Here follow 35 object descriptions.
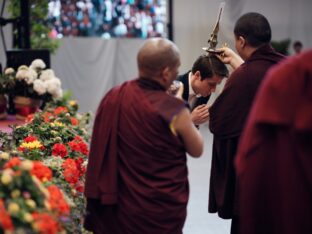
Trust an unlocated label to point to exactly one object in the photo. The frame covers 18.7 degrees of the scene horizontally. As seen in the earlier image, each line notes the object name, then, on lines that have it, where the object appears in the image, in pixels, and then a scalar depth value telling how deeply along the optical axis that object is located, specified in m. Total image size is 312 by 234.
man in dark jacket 5.07
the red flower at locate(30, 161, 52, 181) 3.61
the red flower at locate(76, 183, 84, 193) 4.70
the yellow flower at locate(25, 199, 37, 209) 3.22
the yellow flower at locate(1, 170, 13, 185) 3.25
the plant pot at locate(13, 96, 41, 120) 8.16
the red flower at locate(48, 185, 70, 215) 3.38
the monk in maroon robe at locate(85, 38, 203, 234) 3.78
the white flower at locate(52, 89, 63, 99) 8.26
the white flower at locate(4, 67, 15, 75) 8.36
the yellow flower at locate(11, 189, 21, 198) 3.26
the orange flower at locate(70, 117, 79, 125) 7.04
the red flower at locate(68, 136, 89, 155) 5.55
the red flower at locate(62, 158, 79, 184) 4.51
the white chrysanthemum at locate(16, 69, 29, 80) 8.19
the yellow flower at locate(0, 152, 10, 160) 3.93
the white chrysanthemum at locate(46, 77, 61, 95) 8.16
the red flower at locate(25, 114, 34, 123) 6.71
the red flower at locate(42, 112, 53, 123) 6.58
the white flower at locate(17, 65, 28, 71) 8.26
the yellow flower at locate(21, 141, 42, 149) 5.12
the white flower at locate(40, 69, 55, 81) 8.30
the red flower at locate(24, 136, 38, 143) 5.34
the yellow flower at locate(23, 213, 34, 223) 3.12
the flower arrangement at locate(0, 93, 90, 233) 3.48
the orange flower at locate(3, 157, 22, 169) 3.44
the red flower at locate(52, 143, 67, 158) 5.31
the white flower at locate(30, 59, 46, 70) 8.40
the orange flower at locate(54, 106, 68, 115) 7.28
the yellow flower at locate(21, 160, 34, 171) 3.37
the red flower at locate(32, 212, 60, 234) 3.10
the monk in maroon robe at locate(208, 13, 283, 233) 4.62
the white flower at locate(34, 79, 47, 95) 8.08
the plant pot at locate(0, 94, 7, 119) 8.16
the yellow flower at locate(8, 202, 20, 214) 3.12
